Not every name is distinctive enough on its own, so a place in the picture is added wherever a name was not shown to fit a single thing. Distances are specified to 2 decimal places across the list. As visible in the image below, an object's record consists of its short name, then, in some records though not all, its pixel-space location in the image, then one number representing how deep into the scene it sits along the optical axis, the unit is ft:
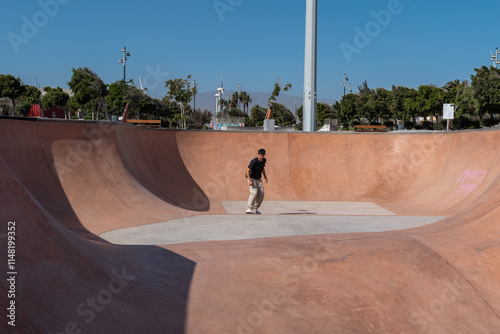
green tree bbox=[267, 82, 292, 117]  138.49
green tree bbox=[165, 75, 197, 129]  187.11
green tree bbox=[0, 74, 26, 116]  160.56
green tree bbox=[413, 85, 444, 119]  180.34
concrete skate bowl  12.18
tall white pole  66.90
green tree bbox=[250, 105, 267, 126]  296.36
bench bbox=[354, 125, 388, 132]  143.64
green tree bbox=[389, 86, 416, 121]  197.32
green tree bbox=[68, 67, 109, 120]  159.74
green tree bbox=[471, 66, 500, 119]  139.64
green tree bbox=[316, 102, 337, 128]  282.15
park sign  68.67
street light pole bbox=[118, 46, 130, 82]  153.48
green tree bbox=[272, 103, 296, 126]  301.02
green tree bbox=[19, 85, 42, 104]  208.72
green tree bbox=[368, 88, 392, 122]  212.84
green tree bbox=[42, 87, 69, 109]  203.30
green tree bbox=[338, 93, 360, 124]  235.20
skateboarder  32.65
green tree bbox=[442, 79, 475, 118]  154.30
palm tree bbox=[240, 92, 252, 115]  367.50
